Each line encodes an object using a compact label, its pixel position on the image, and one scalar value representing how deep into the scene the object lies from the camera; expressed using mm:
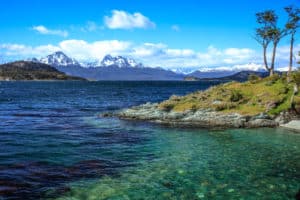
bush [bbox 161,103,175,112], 58906
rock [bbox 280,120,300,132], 46034
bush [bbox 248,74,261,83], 69506
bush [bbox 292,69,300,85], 52781
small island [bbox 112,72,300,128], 50719
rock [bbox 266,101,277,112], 53469
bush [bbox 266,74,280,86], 63000
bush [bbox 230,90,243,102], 57594
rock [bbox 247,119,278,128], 48781
